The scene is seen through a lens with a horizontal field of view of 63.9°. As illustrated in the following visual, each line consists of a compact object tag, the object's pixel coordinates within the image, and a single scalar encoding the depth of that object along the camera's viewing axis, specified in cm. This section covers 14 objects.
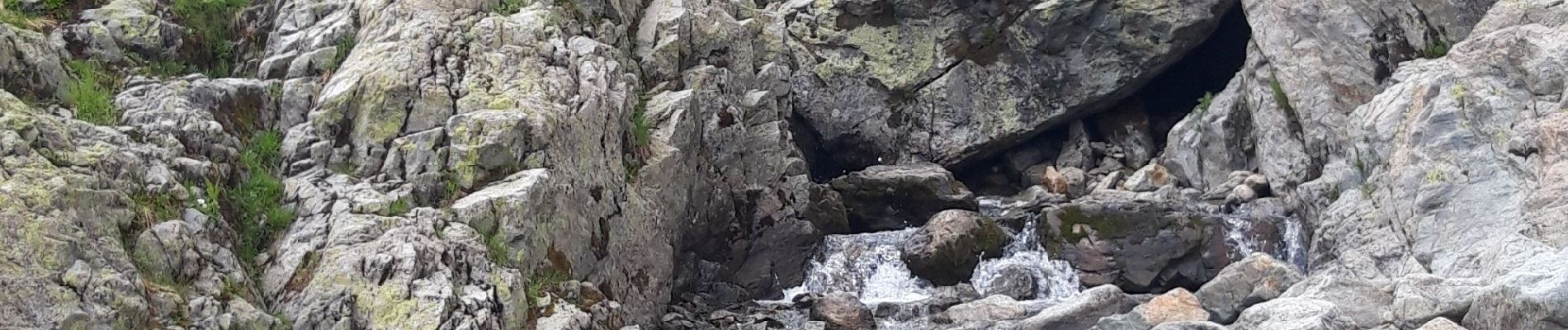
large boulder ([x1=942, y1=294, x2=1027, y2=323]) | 2008
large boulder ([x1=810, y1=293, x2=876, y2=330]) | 2033
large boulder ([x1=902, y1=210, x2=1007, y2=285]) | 2375
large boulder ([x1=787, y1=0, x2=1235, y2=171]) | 3597
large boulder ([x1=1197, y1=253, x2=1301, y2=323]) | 1852
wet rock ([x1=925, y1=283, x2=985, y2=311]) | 2145
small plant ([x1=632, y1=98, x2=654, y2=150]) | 2000
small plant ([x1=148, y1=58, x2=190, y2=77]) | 1633
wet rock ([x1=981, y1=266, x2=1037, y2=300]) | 2303
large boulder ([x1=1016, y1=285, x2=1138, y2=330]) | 1862
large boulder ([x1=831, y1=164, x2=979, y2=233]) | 2822
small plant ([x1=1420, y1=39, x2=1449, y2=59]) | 2297
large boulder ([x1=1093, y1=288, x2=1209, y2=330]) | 1798
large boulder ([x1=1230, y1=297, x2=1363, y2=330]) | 1546
